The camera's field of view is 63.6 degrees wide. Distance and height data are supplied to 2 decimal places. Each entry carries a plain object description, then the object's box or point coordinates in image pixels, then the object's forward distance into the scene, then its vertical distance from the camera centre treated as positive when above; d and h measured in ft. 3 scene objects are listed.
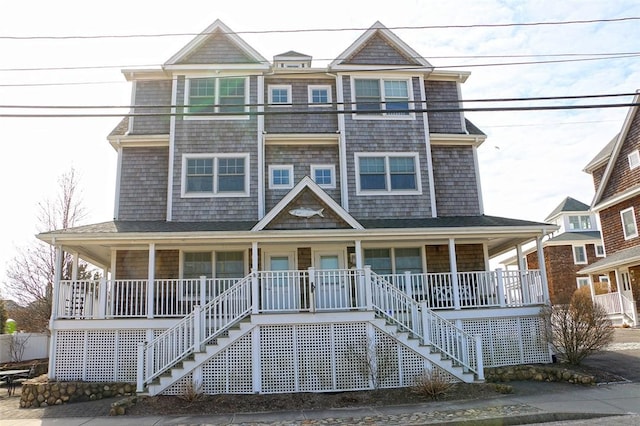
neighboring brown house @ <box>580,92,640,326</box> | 79.51 +15.64
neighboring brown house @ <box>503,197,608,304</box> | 123.95 +14.27
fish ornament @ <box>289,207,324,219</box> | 49.24 +10.57
